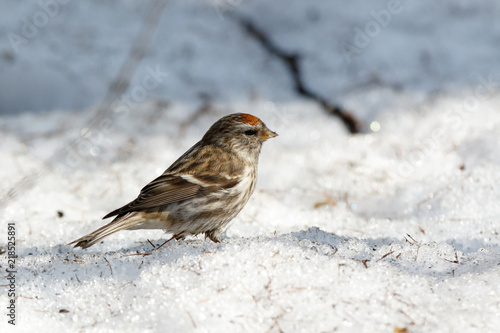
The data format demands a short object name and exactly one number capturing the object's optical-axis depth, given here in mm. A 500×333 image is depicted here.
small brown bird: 6824
